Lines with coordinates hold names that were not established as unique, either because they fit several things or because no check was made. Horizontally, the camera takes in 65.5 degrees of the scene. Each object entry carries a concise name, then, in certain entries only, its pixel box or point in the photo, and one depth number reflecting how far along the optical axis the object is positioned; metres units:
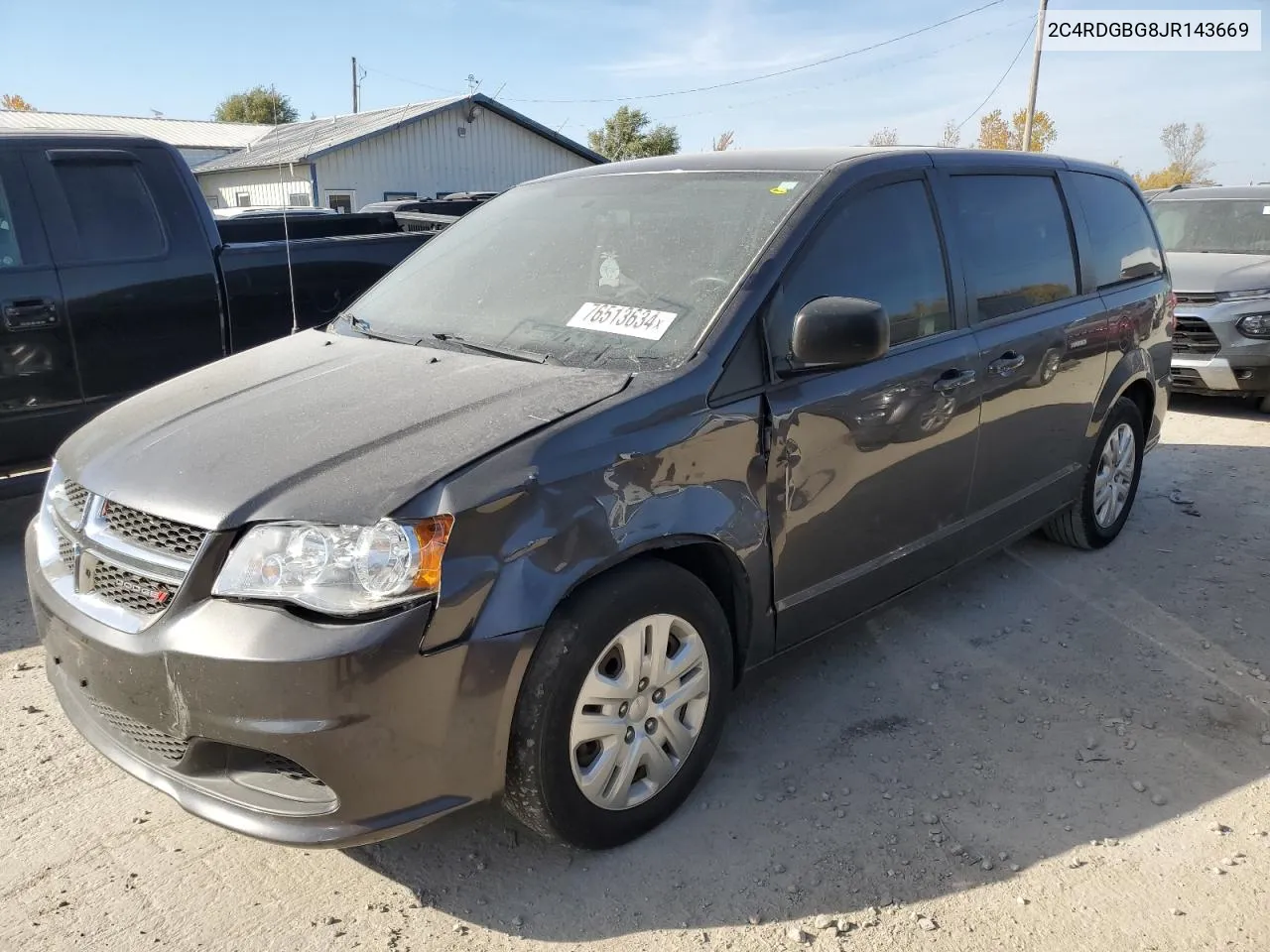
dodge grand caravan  2.20
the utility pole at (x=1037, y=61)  25.70
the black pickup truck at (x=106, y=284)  4.70
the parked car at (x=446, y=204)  10.58
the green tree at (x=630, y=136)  42.56
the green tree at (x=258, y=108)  60.66
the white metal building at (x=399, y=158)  23.14
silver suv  7.91
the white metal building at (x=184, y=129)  33.66
